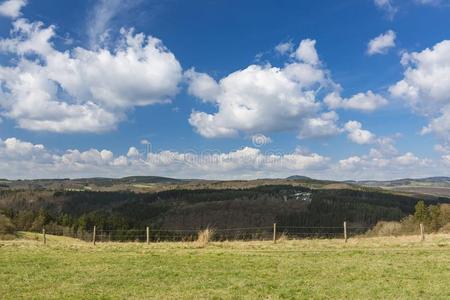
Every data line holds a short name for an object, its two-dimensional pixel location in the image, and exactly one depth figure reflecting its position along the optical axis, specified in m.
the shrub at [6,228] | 62.75
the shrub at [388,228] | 61.22
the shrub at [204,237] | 30.12
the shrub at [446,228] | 51.72
